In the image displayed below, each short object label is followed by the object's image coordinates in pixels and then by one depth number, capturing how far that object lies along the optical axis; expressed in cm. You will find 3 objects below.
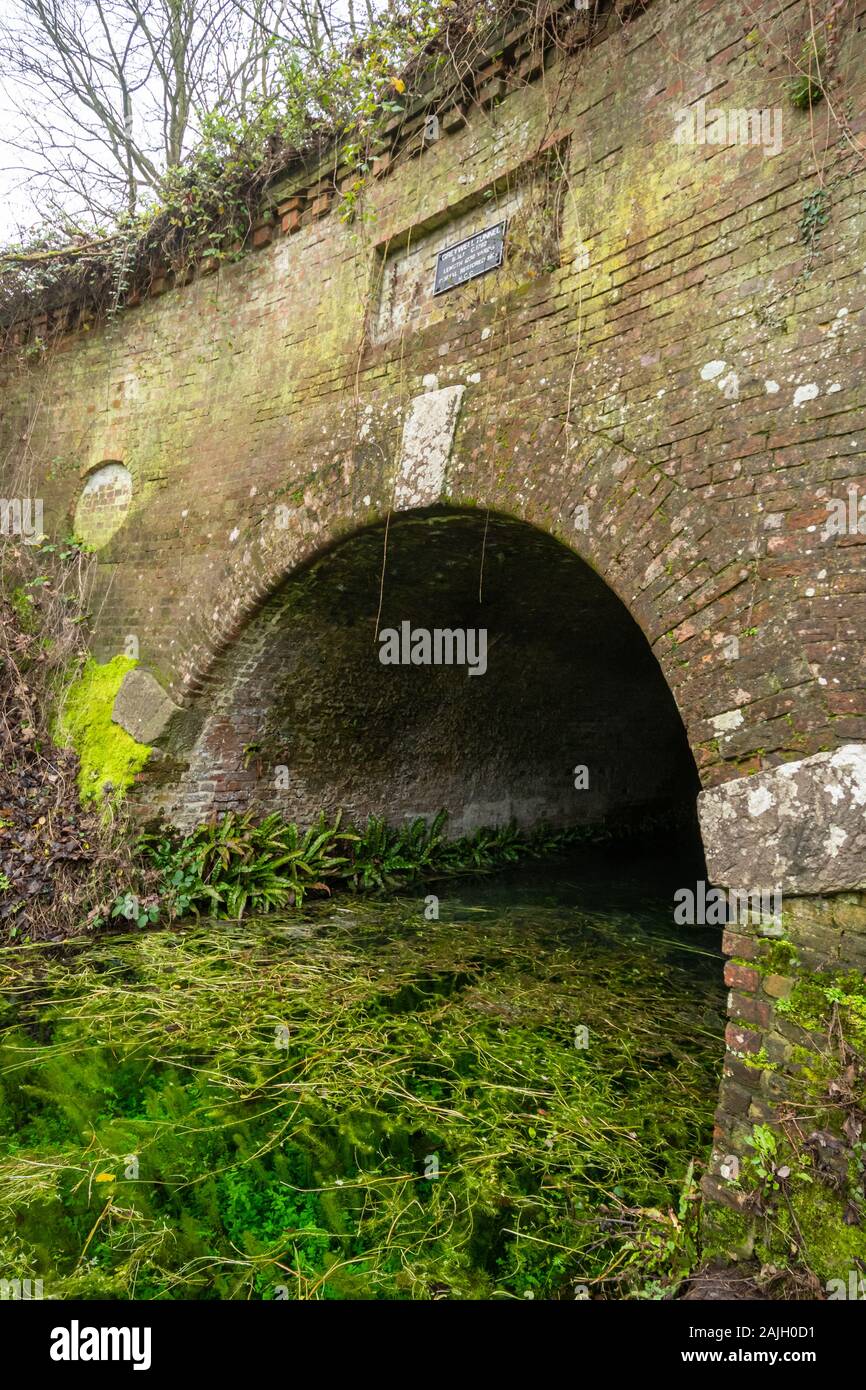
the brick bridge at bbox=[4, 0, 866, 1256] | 296
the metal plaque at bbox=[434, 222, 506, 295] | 464
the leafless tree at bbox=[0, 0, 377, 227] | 948
